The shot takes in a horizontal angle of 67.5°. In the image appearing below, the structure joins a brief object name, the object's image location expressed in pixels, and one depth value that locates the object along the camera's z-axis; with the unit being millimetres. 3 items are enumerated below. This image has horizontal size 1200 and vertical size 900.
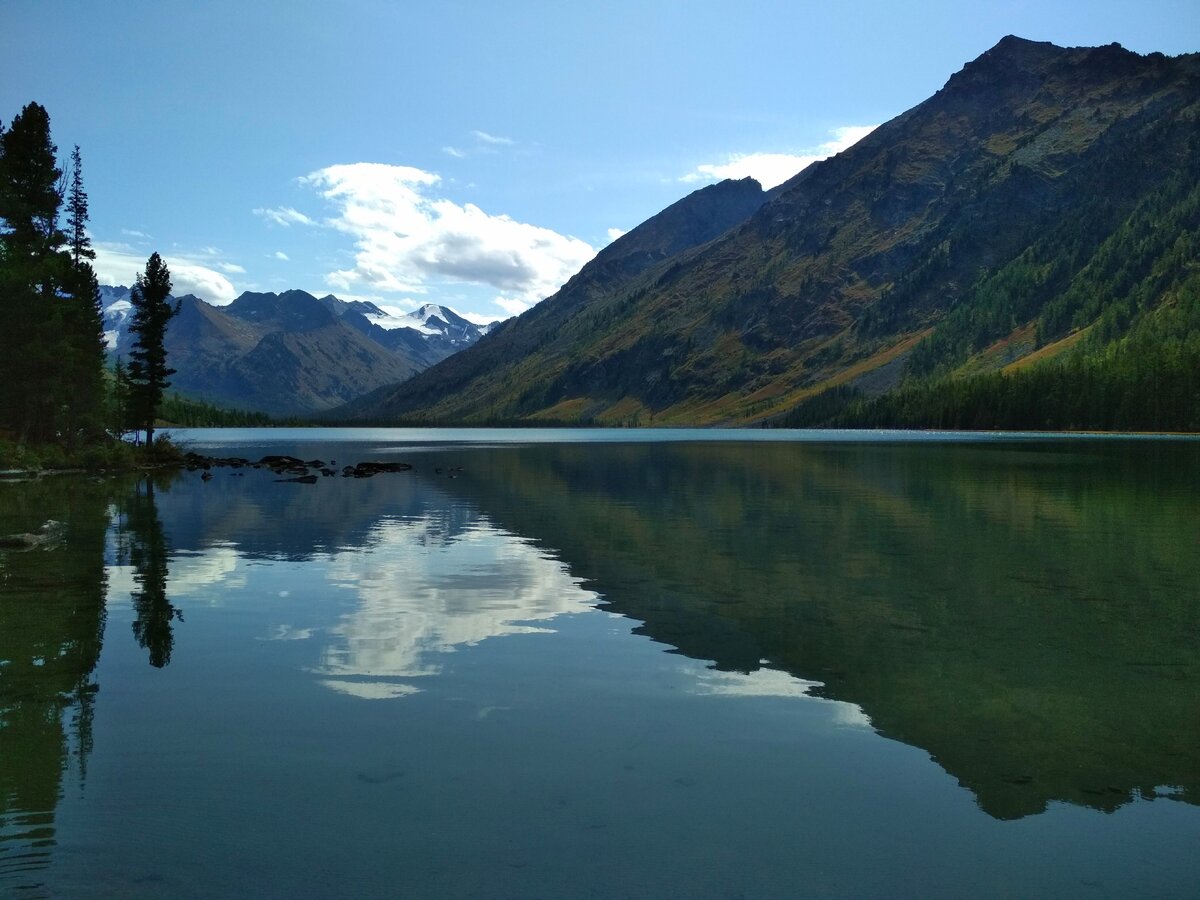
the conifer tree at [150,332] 105562
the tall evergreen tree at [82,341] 87125
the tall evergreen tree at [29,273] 76375
